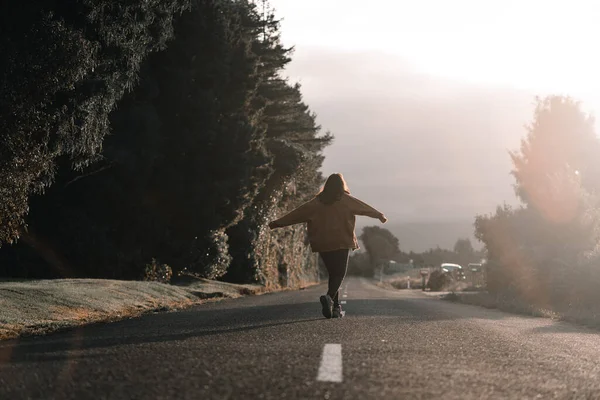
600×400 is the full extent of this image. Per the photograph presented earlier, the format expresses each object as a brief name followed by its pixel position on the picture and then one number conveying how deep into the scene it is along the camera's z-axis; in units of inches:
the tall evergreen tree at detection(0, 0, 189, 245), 442.4
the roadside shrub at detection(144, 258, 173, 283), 931.3
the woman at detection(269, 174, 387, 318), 451.8
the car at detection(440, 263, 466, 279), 2219.5
